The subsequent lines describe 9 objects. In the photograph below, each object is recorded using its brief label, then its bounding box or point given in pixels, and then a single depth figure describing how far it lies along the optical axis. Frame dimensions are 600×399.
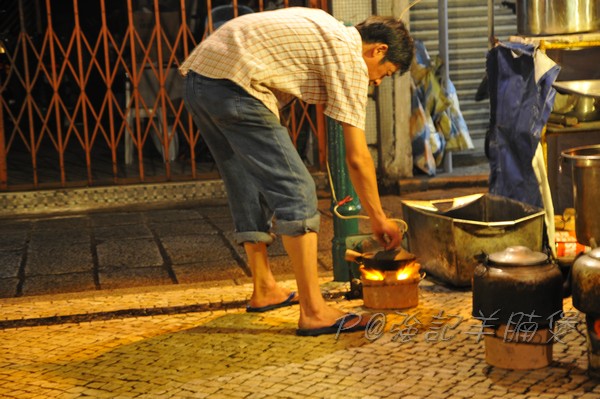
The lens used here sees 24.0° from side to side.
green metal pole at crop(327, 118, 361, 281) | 8.76
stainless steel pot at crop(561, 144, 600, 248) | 8.23
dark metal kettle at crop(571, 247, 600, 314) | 6.08
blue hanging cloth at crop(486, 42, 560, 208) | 8.83
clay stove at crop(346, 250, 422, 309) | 7.81
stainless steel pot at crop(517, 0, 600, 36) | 9.40
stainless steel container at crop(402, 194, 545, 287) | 8.25
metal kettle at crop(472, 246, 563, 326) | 6.43
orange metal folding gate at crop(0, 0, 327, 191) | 13.04
